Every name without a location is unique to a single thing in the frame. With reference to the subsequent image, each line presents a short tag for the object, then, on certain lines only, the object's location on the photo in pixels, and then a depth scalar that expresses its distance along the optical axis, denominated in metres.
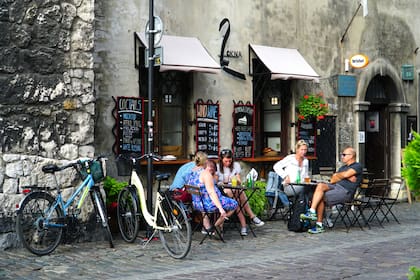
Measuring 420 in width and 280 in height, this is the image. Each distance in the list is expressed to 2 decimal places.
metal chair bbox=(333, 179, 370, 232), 10.44
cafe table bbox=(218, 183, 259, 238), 9.61
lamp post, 9.16
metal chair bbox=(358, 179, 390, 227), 10.86
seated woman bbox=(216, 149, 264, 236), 10.38
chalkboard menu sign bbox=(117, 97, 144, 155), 10.57
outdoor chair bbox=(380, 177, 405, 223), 11.62
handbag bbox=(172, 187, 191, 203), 9.69
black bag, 10.21
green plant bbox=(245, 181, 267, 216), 10.77
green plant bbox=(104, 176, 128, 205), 9.59
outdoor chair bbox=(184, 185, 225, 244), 9.02
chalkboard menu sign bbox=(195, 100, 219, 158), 11.62
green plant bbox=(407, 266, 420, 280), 3.58
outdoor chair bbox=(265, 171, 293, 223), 11.20
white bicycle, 7.90
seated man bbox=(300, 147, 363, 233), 10.19
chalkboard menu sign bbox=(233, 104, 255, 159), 12.18
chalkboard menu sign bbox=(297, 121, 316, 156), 13.26
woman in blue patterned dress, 8.90
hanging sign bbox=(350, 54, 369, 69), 13.83
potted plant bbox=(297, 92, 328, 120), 13.19
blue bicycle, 8.03
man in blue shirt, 9.90
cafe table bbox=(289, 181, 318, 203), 10.32
